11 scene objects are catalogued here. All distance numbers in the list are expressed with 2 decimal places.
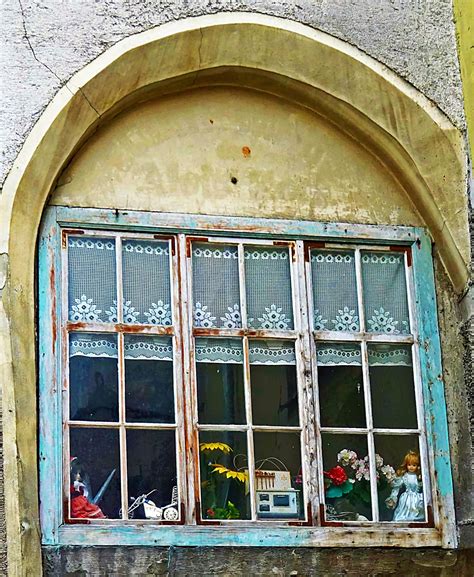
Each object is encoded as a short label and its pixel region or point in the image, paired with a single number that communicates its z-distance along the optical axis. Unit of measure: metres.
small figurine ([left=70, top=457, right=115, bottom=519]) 7.11
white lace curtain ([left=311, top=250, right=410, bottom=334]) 7.82
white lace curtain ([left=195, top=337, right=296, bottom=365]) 7.57
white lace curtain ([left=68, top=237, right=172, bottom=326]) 7.49
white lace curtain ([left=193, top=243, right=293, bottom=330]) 7.65
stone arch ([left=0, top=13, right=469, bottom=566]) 7.44
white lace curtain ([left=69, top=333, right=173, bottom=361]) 7.41
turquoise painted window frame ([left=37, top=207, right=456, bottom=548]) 7.09
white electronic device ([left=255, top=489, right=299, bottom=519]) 7.38
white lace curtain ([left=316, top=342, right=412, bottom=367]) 7.74
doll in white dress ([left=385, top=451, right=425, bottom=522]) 7.57
